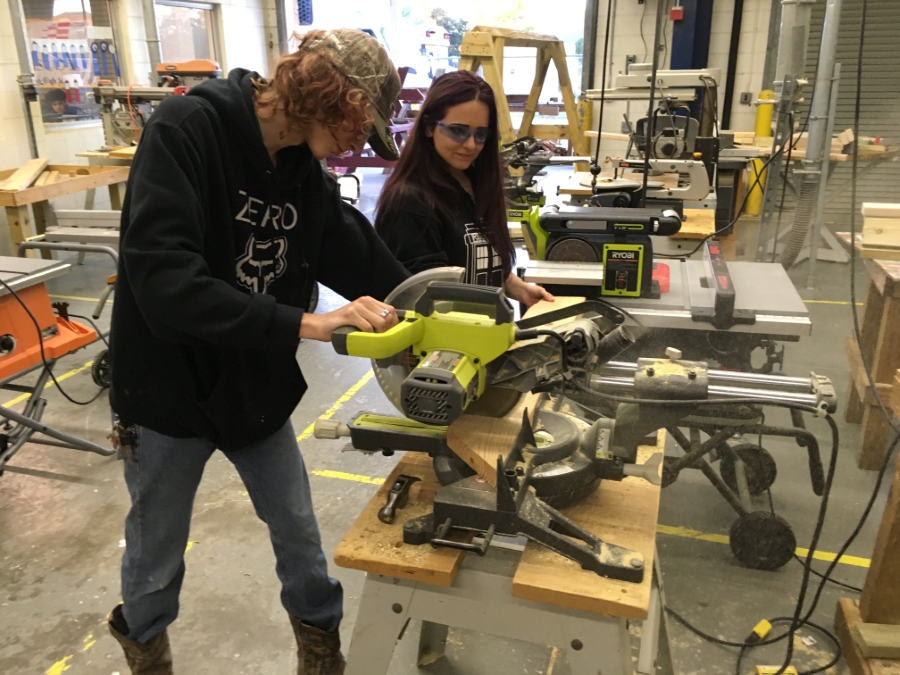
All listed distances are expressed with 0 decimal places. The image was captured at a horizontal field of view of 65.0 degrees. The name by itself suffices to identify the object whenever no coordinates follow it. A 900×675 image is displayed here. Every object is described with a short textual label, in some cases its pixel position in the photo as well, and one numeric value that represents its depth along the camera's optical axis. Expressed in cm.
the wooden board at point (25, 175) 407
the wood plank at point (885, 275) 218
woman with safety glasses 167
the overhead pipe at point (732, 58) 671
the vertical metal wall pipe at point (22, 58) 487
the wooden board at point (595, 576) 88
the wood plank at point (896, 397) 152
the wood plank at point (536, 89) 583
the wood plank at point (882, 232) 222
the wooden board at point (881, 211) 221
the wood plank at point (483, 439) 100
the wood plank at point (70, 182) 393
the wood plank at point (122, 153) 477
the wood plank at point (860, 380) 242
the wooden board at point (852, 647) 153
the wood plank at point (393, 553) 95
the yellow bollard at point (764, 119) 632
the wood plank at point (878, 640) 155
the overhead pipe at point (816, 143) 379
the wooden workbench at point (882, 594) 153
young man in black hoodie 101
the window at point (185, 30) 723
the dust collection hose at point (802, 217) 444
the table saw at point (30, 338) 227
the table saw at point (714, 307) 188
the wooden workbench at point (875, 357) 231
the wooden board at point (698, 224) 276
